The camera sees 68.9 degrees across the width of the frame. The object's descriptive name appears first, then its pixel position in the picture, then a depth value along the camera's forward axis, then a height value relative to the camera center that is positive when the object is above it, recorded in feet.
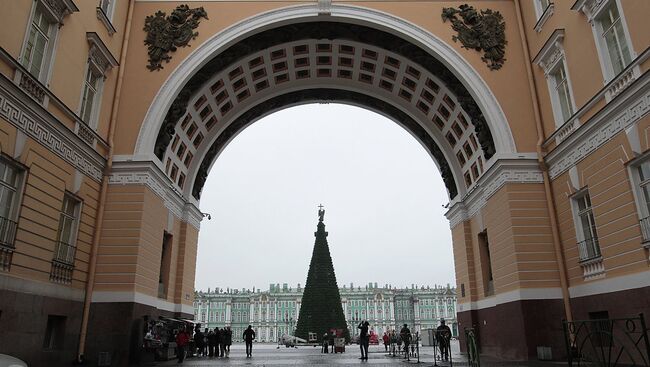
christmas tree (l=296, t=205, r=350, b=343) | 125.70 +9.26
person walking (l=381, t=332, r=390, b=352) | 108.17 -0.73
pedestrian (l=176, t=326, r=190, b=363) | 61.16 -0.51
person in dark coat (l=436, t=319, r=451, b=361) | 60.44 -0.12
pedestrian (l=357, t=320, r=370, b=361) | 66.74 -0.15
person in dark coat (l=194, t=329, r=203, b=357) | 76.54 -0.13
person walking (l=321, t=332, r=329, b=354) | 96.73 -1.40
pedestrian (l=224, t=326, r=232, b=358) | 80.47 -0.28
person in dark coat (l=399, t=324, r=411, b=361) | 61.70 +0.07
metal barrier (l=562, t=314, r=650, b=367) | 43.16 -1.00
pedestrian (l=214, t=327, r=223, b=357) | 78.68 -0.25
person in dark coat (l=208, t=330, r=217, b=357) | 78.48 -0.55
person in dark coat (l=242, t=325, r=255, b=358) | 76.22 +0.02
